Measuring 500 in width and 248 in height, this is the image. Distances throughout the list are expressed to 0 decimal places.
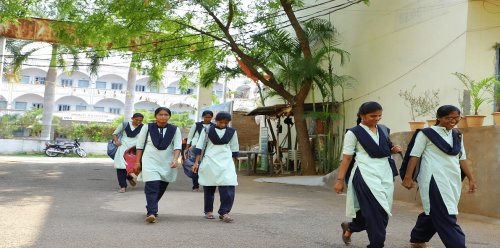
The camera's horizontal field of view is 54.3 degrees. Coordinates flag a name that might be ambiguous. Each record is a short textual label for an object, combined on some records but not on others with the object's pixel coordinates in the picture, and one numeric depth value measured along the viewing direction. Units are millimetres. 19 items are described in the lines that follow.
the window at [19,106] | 50366
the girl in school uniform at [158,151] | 6254
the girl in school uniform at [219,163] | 6316
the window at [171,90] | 57125
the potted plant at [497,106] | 7383
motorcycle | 28141
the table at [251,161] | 15549
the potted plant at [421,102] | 10398
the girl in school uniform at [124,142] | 9805
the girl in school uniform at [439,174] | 4312
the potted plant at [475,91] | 7668
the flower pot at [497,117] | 7379
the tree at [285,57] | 13078
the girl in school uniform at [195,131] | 8727
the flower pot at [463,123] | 7819
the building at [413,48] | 9625
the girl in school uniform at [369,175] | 4254
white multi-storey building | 49938
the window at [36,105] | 51031
